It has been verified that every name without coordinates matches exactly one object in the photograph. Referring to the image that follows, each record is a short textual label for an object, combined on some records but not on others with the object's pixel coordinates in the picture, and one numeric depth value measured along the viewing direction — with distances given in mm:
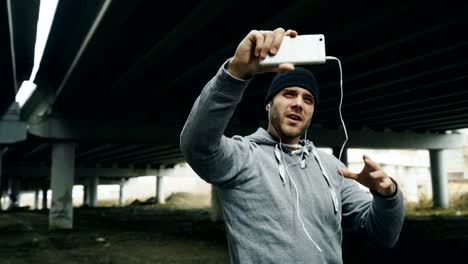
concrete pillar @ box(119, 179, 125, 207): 69806
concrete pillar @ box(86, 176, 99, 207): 61375
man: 1873
